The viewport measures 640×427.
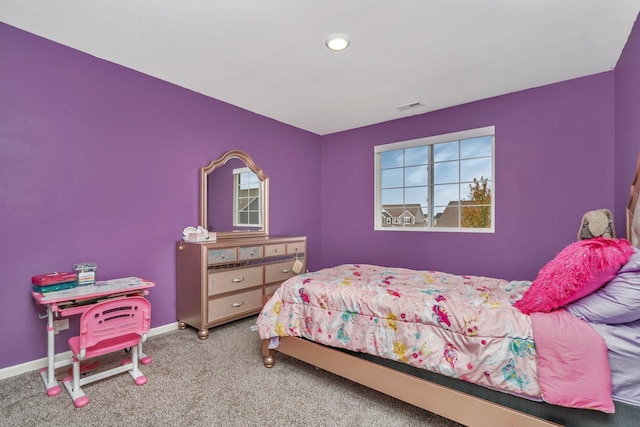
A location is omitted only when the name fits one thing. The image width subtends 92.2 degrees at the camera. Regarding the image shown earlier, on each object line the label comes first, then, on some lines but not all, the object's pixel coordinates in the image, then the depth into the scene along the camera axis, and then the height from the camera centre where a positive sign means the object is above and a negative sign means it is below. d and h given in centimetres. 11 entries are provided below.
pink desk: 207 -62
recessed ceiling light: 234 +134
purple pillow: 131 -37
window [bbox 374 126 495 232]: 362 +42
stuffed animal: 227 -6
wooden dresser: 299 -67
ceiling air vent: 365 +133
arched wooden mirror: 345 +21
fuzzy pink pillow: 139 -27
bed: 134 -67
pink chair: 196 -81
